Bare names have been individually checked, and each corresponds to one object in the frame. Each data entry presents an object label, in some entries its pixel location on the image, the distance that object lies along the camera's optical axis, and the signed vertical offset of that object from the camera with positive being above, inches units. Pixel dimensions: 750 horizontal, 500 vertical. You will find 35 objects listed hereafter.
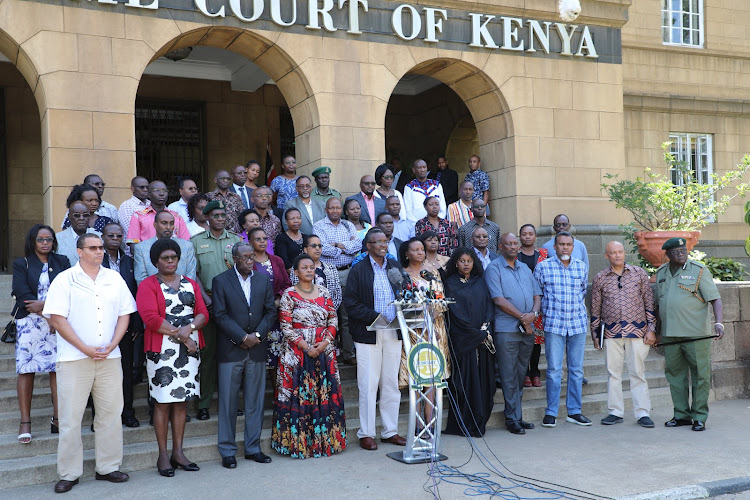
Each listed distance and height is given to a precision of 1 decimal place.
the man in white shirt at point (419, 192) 416.2 +35.4
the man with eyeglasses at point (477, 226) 373.1 +13.3
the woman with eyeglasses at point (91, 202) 303.9 +24.4
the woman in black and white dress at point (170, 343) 257.1 -28.5
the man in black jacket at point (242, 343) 271.1 -30.7
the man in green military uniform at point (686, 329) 326.0 -34.4
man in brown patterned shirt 332.8 -33.5
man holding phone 317.7 -28.1
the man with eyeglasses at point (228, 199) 353.7 +28.2
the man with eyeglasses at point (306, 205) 370.9 +26.2
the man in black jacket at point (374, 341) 292.7 -33.3
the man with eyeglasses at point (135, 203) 332.8 +26.0
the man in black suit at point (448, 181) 500.7 +49.0
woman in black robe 312.5 -36.4
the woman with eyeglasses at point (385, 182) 406.3 +40.1
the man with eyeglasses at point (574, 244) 364.5 +4.1
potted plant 431.5 +25.9
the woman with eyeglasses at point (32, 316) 262.8 -18.6
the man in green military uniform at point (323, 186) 391.2 +37.5
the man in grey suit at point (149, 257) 287.6 +2.6
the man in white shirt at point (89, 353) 241.3 -29.3
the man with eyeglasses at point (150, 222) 313.3 +16.2
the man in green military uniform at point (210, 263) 293.7 -1.4
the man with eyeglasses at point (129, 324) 281.9 -22.8
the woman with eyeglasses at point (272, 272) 295.6 -5.7
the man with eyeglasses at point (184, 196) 342.6 +29.3
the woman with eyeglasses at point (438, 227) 364.5 +13.6
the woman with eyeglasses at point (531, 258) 356.5 -2.3
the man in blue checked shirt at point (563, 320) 328.2 -29.7
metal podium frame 268.2 -53.4
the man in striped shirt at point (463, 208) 413.7 +25.7
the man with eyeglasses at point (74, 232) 286.8 +11.5
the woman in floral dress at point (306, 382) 279.0 -46.6
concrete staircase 253.3 -66.3
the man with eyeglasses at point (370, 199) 392.2 +30.0
